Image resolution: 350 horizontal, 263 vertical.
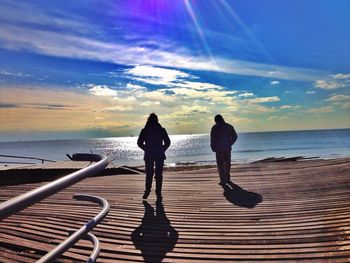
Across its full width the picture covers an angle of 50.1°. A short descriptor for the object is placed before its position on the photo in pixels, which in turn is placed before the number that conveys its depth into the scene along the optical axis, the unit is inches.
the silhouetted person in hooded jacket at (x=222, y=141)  396.8
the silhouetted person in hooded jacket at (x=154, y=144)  319.0
